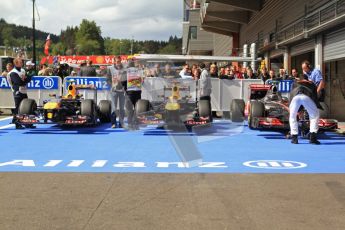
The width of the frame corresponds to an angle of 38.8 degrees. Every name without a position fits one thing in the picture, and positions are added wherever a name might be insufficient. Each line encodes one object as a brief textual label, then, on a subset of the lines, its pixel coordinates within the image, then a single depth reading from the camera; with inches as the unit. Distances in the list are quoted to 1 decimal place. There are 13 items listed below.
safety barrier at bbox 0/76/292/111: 671.8
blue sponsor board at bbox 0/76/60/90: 700.0
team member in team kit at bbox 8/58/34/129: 520.1
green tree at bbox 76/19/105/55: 5807.1
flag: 1476.4
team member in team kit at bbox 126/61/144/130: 483.5
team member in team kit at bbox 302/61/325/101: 433.4
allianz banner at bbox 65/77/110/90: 691.4
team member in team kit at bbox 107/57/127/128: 487.5
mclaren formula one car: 448.1
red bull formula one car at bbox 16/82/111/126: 488.1
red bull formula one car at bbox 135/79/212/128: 407.5
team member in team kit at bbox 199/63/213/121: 544.1
